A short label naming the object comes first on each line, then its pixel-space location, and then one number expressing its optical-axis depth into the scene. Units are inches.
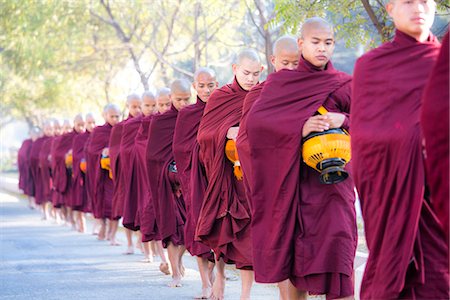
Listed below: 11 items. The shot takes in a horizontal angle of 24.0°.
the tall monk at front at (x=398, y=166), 191.5
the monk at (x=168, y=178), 393.1
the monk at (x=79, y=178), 657.6
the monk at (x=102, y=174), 575.5
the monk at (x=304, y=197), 244.2
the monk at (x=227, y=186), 308.7
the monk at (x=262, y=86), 278.6
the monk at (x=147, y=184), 415.5
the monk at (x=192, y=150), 350.6
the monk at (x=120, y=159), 480.7
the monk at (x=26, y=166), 877.8
